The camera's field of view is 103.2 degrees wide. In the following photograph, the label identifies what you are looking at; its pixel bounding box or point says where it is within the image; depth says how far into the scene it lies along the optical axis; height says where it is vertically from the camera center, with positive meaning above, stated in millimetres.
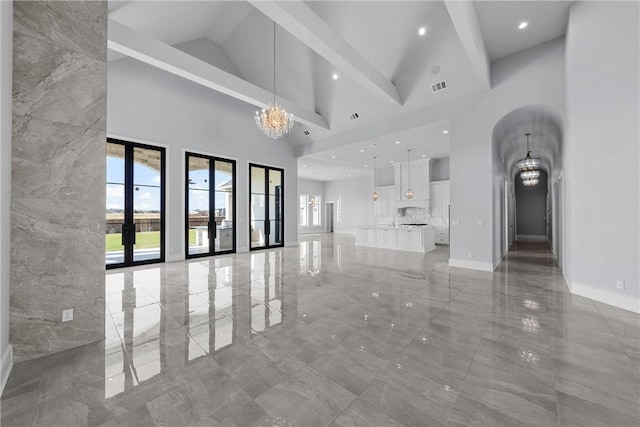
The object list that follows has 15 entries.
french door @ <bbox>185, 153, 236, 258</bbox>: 7555 +300
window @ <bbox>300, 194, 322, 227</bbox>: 16875 +298
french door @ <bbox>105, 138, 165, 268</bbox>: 6217 +318
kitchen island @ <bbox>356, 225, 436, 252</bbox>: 8859 -896
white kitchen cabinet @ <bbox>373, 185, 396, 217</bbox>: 13031 +629
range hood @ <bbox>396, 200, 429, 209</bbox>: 11242 +463
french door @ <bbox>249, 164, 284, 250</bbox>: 9172 +323
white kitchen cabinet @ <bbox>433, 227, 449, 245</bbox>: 10773 -931
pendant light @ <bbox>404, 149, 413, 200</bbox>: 10467 +1657
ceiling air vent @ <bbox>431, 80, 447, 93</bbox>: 5950 +3037
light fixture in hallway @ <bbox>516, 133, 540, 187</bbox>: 8092 +1470
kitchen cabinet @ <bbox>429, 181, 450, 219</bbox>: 10867 +645
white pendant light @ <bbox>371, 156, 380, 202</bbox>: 10712 +931
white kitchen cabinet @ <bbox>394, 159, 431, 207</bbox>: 11094 +1450
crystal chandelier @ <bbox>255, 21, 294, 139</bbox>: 5539 +2097
